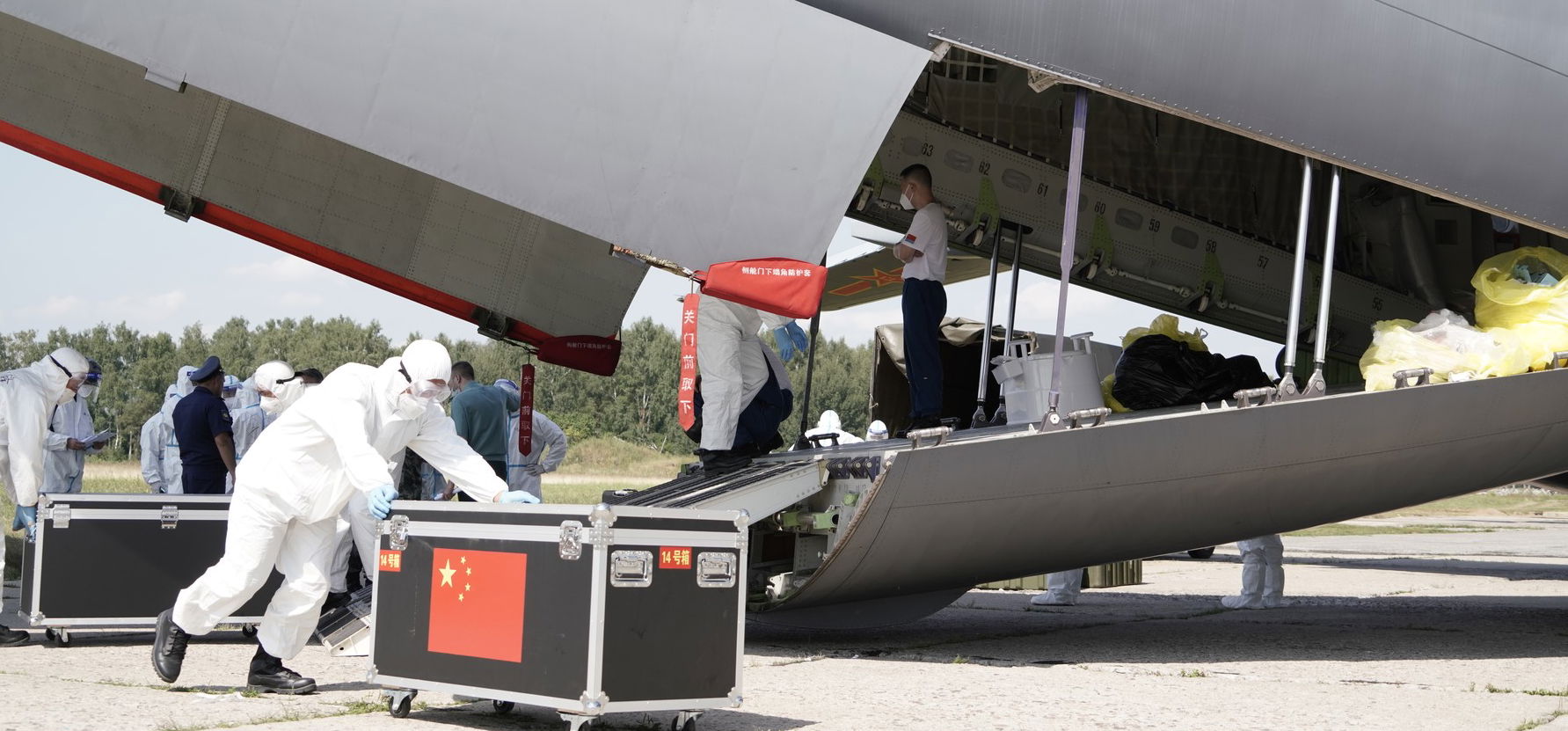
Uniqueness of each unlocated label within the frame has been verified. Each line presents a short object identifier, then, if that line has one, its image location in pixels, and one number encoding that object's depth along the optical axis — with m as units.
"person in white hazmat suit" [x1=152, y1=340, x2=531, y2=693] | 6.00
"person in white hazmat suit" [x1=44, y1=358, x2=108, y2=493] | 11.66
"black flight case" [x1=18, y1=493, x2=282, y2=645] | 7.83
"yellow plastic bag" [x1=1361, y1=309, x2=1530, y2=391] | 7.73
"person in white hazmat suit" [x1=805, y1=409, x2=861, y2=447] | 14.89
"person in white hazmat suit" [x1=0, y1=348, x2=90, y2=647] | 8.52
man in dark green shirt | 11.86
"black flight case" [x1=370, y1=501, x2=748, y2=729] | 4.83
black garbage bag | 9.40
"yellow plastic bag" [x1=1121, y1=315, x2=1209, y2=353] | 10.23
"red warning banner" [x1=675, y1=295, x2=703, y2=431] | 7.77
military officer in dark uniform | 9.55
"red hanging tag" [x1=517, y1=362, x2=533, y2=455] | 11.03
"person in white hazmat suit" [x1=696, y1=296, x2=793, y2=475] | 8.26
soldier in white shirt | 9.22
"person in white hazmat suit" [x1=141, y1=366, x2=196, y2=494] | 14.07
